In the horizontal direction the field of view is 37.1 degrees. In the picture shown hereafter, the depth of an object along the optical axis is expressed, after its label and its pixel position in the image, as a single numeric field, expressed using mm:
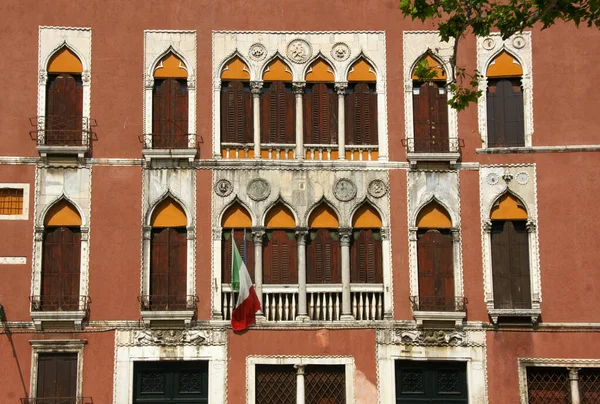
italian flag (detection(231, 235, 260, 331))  20562
